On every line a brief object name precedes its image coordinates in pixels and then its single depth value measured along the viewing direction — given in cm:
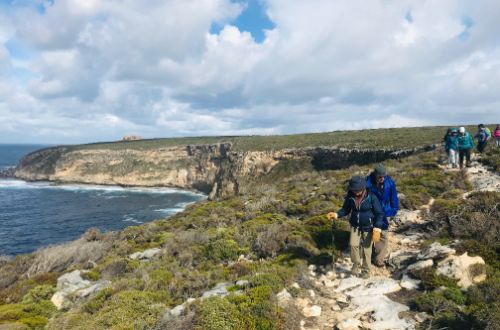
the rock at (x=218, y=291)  726
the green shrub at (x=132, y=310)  639
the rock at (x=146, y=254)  1216
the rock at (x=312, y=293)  707
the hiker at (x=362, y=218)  735
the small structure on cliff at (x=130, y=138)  16325
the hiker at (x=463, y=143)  1722
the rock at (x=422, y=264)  754
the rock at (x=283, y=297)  649
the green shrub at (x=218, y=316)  586
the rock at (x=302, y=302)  668
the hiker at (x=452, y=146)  1764
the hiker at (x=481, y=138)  2020
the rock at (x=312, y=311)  636
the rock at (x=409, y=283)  710
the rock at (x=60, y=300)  866
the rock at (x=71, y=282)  976
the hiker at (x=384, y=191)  766
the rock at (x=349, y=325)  578
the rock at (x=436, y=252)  769
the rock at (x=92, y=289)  873
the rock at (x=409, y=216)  1149
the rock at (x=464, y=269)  688
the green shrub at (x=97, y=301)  746
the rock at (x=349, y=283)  735
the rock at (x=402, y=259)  817
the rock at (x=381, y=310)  583
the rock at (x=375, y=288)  699
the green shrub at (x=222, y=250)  1048
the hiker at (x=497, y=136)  2172
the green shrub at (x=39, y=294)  885
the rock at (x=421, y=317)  590
